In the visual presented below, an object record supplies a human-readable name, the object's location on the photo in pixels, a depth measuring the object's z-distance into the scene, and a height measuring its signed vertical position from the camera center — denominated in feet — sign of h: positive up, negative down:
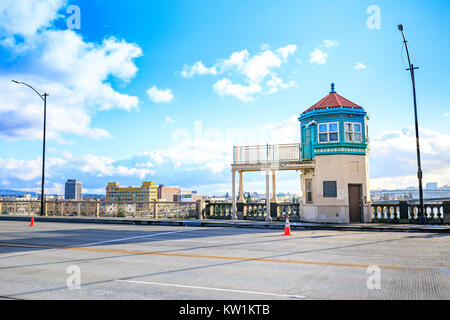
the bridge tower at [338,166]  68.08 +4.49
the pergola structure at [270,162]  72.43 +5.69
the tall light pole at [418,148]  63.42 +7.53
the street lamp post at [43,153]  94.73 +10.62
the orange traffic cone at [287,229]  51.67 -6.14
